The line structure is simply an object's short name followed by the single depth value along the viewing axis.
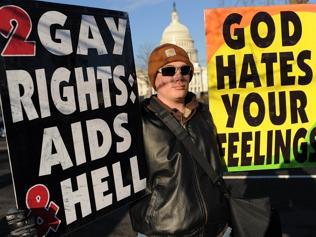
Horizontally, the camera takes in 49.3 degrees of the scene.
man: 1.68
